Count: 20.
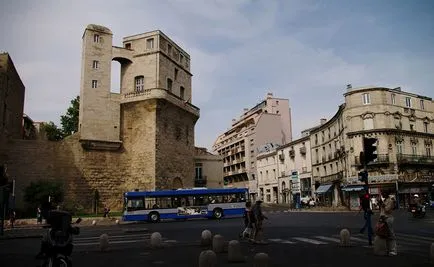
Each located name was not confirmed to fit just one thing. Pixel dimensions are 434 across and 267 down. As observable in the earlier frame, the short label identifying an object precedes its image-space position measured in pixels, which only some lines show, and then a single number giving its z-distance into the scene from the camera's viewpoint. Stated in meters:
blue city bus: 26.47
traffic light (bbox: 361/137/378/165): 11.27
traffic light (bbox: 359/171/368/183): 11.19
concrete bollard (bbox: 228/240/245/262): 8.59
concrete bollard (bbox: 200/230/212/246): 11.43
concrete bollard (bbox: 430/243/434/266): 7.61
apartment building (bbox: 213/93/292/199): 64.88
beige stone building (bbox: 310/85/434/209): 35.84
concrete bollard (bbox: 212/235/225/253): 10.11
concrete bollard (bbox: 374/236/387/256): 9.08
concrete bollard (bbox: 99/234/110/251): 10.79
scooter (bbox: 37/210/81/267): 6.09
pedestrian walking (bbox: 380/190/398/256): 8.97
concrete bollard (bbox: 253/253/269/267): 6.93
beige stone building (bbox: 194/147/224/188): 44.47
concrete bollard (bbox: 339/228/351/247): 10.73
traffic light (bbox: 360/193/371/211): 11.31
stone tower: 31.61
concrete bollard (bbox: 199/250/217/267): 6.96
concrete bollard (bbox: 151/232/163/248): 11.16
